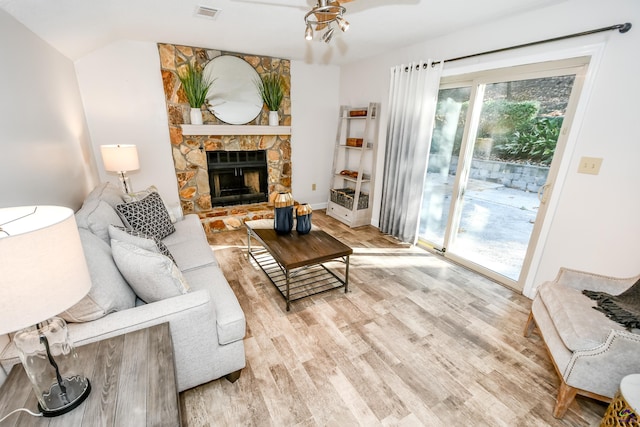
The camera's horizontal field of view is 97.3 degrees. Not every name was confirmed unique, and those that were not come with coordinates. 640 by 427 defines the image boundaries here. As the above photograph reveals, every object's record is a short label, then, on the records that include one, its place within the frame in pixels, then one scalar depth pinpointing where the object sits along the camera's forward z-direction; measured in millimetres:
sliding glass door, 2340
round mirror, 3684
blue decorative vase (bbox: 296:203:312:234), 2652
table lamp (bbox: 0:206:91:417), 695
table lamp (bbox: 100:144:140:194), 2803
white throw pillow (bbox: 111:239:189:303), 1428
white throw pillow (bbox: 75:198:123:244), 1752
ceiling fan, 1515
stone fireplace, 3502
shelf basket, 4221
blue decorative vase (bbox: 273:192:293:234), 2639
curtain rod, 1823
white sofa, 1240
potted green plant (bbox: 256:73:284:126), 3973
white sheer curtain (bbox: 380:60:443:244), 3119
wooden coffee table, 2299
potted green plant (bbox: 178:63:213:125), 3480
